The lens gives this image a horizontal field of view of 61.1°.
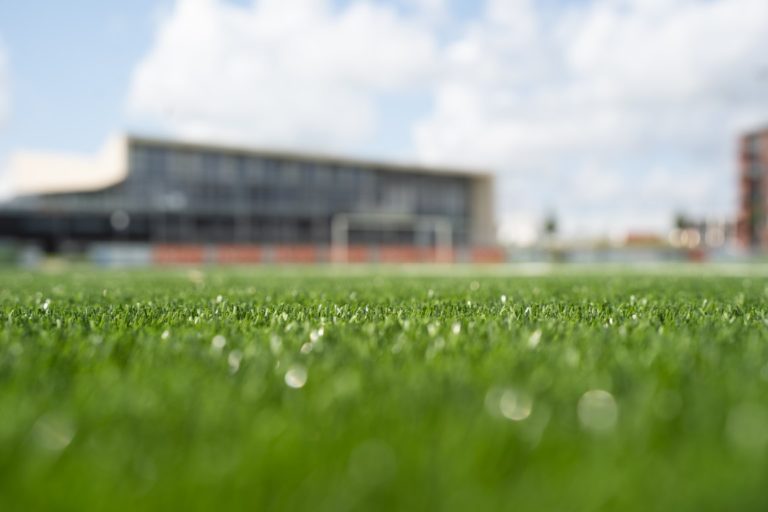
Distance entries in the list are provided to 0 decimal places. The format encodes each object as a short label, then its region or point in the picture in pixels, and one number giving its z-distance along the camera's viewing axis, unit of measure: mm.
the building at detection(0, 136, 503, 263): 56750
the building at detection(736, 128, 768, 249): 94500
